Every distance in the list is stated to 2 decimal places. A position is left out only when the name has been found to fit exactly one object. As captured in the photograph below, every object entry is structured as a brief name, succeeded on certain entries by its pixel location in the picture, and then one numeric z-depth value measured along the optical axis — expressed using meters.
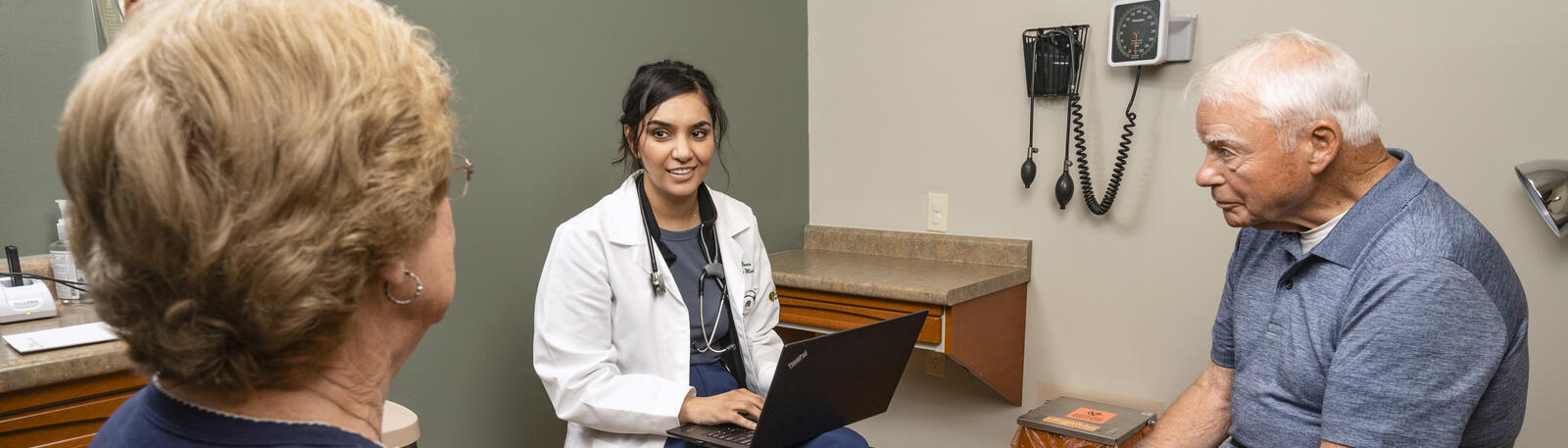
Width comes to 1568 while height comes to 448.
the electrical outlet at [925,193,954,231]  2.96
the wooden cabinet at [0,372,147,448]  1.28
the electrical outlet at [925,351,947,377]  3.02
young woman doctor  1.75
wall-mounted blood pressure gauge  2.41
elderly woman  0.61
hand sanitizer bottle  1.62
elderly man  1.24
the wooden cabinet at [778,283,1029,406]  2.46
